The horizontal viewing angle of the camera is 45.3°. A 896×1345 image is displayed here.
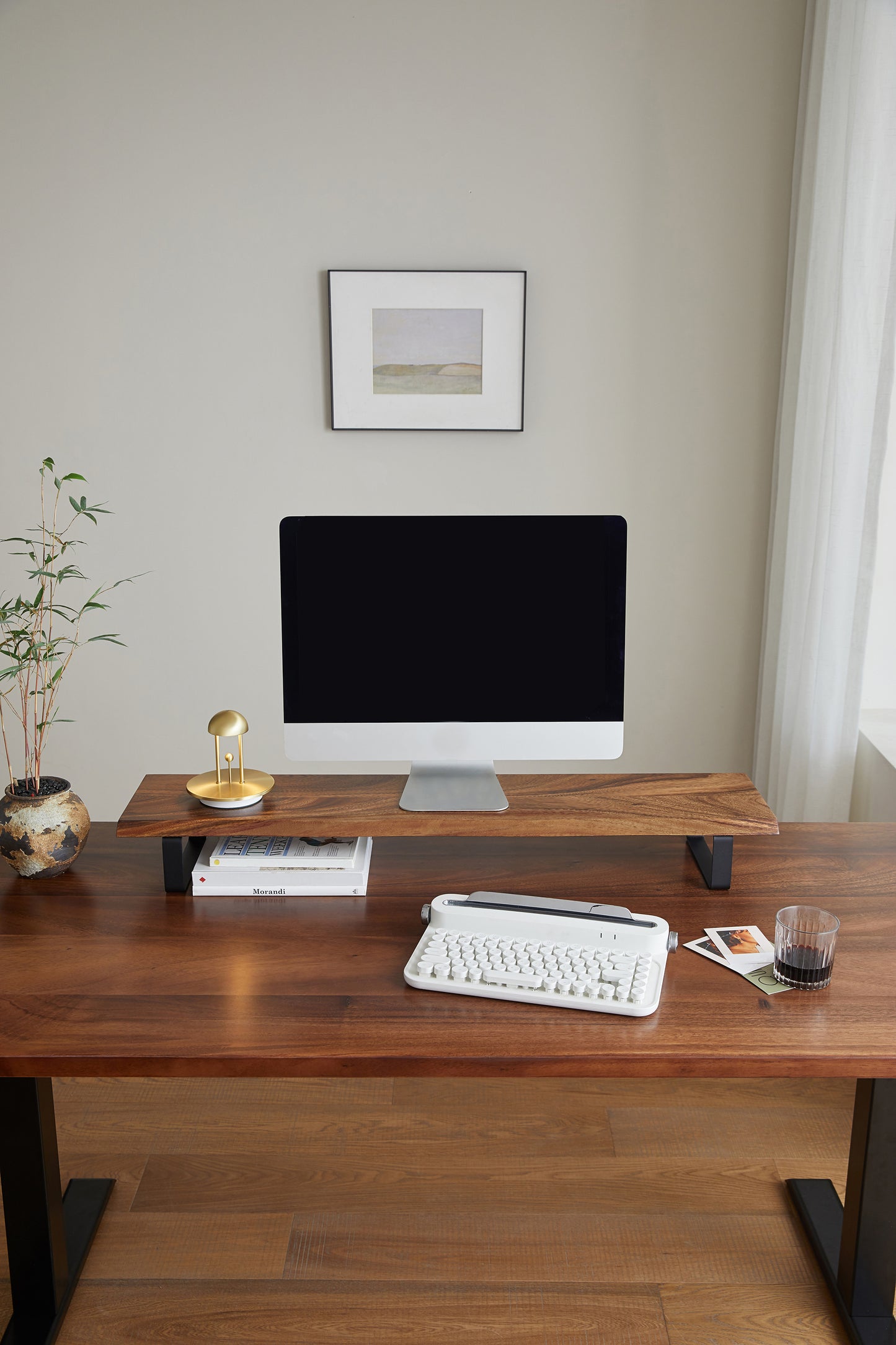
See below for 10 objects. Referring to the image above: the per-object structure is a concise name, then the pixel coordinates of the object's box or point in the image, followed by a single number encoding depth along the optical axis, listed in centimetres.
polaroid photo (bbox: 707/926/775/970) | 149
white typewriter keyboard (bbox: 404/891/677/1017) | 138
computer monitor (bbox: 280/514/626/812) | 169
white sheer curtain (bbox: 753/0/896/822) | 233
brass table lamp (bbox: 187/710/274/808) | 165
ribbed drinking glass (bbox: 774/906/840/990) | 141
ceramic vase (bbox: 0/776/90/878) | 168
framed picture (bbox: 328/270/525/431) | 296
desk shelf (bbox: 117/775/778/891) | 165
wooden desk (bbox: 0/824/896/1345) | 127
